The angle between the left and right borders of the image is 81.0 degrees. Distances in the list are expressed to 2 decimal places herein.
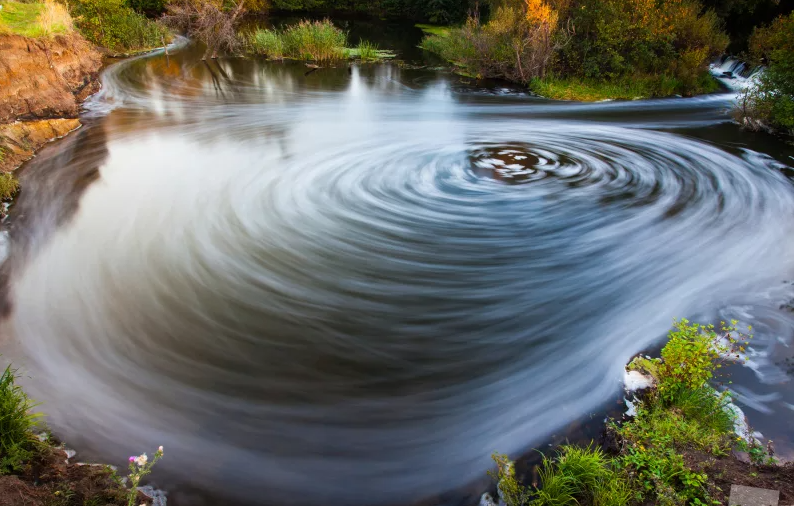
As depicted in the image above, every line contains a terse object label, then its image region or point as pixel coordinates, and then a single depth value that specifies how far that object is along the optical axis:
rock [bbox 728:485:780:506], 2.88
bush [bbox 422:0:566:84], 15.59
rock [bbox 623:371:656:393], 4.13
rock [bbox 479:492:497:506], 3.23
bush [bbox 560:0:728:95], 15.18
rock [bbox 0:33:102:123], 10.13
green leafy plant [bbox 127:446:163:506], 2.40
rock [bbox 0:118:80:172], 8.74
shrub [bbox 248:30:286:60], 20.41
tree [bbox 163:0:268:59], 20.48
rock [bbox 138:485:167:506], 3.15
